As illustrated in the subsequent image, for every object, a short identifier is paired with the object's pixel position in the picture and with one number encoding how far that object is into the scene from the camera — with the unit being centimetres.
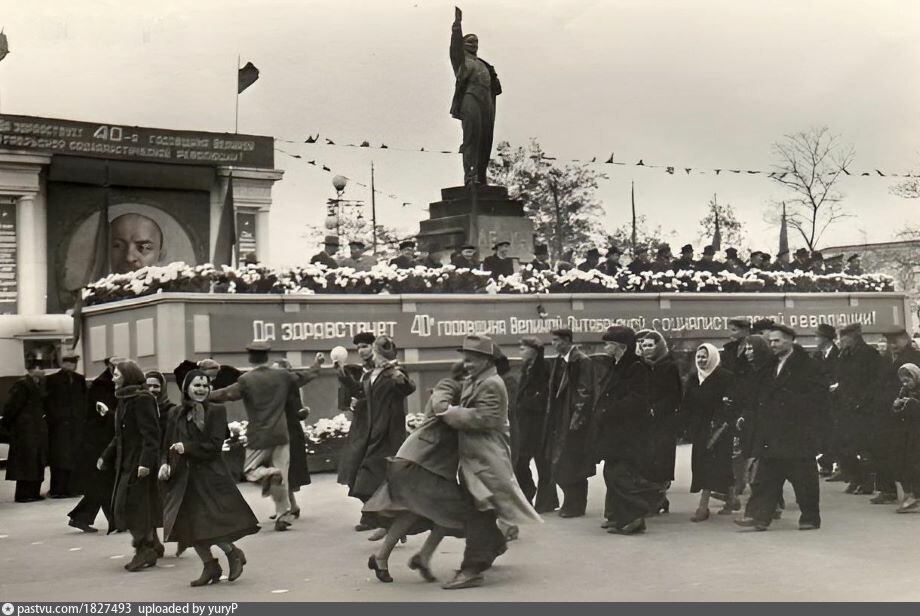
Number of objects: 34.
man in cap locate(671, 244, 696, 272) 2051
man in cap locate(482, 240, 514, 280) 1841
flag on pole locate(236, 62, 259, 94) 1909
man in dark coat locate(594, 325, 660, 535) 1077
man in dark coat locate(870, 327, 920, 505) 1228
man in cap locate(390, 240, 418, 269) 1808
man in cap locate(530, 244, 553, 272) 1941
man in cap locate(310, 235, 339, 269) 1756
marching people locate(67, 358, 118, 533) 1176
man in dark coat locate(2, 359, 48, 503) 1466
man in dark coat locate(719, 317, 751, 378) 1225
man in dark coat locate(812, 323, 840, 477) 1374
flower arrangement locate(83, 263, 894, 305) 1642
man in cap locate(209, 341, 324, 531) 1155
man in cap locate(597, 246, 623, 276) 1959
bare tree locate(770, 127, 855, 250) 1928
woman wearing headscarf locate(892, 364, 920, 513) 1177
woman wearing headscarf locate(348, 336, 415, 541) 1097
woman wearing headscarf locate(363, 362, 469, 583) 848
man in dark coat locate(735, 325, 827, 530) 1081
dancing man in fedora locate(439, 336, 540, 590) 844
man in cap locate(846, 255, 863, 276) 2209
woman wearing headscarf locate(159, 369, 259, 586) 880
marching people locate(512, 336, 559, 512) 1243
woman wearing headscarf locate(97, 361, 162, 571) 972
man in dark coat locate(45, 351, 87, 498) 1498
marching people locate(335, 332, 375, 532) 1126
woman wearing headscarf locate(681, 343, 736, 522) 1166
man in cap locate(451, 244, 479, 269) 1852
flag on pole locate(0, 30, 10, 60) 1680
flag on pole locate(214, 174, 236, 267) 1925
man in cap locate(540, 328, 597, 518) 1190
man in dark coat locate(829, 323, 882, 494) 1299
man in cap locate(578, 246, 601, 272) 1955
